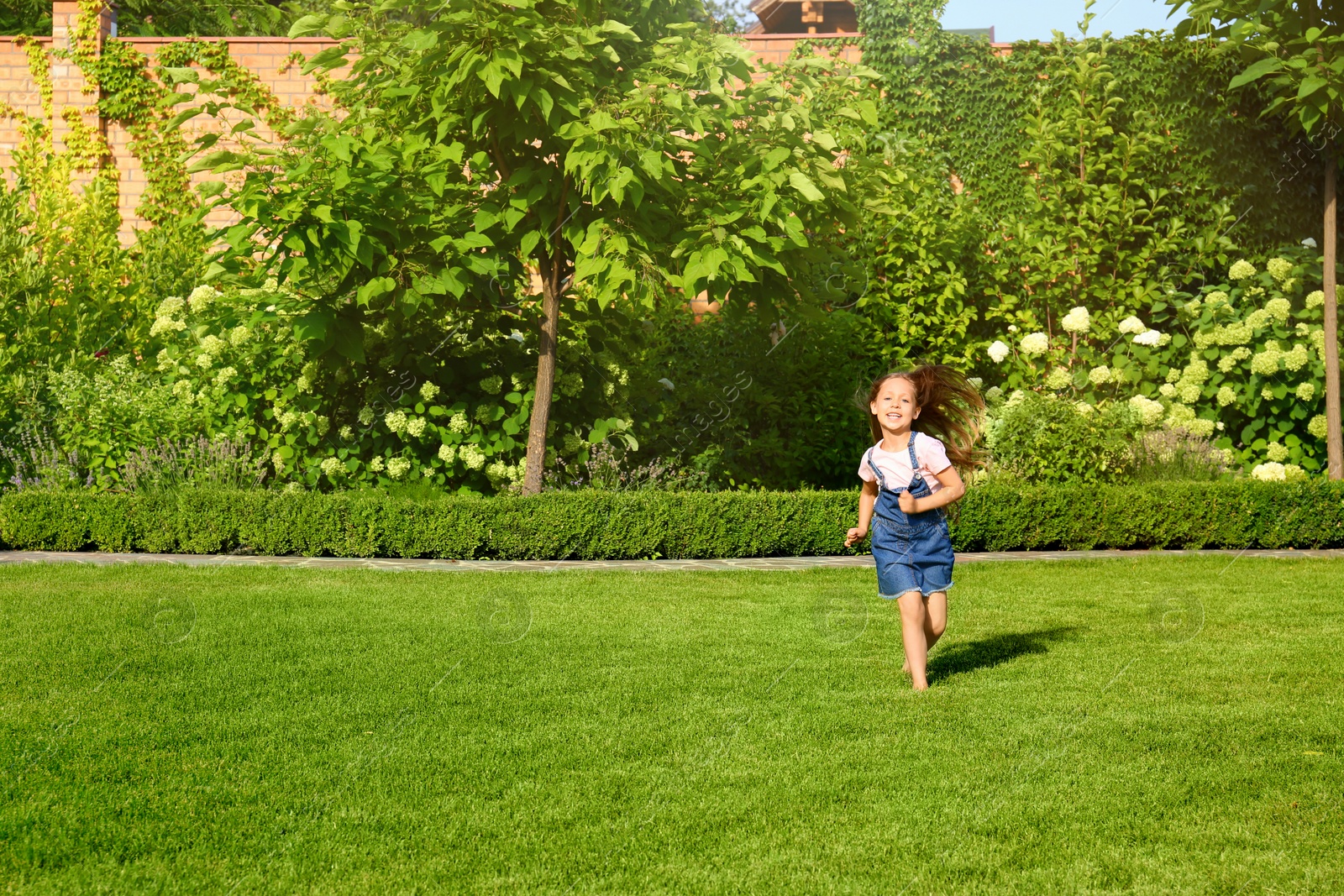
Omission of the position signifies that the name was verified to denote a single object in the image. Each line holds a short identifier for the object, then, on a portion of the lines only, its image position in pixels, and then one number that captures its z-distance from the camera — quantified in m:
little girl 5.04
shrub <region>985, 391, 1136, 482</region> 10.13
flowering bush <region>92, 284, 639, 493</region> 9.23
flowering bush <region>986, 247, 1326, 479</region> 11.02
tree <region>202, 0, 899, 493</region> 7.59
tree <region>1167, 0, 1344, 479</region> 9.87
